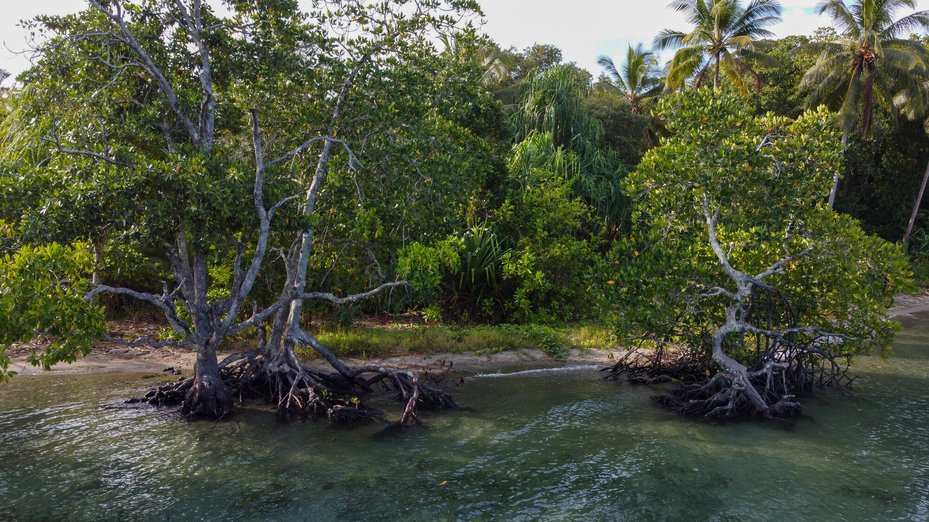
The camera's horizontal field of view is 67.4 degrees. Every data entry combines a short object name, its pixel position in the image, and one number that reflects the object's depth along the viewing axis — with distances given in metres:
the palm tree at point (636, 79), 37.00
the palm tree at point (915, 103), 28.60
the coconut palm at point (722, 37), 30.36
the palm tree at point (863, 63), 28.58
